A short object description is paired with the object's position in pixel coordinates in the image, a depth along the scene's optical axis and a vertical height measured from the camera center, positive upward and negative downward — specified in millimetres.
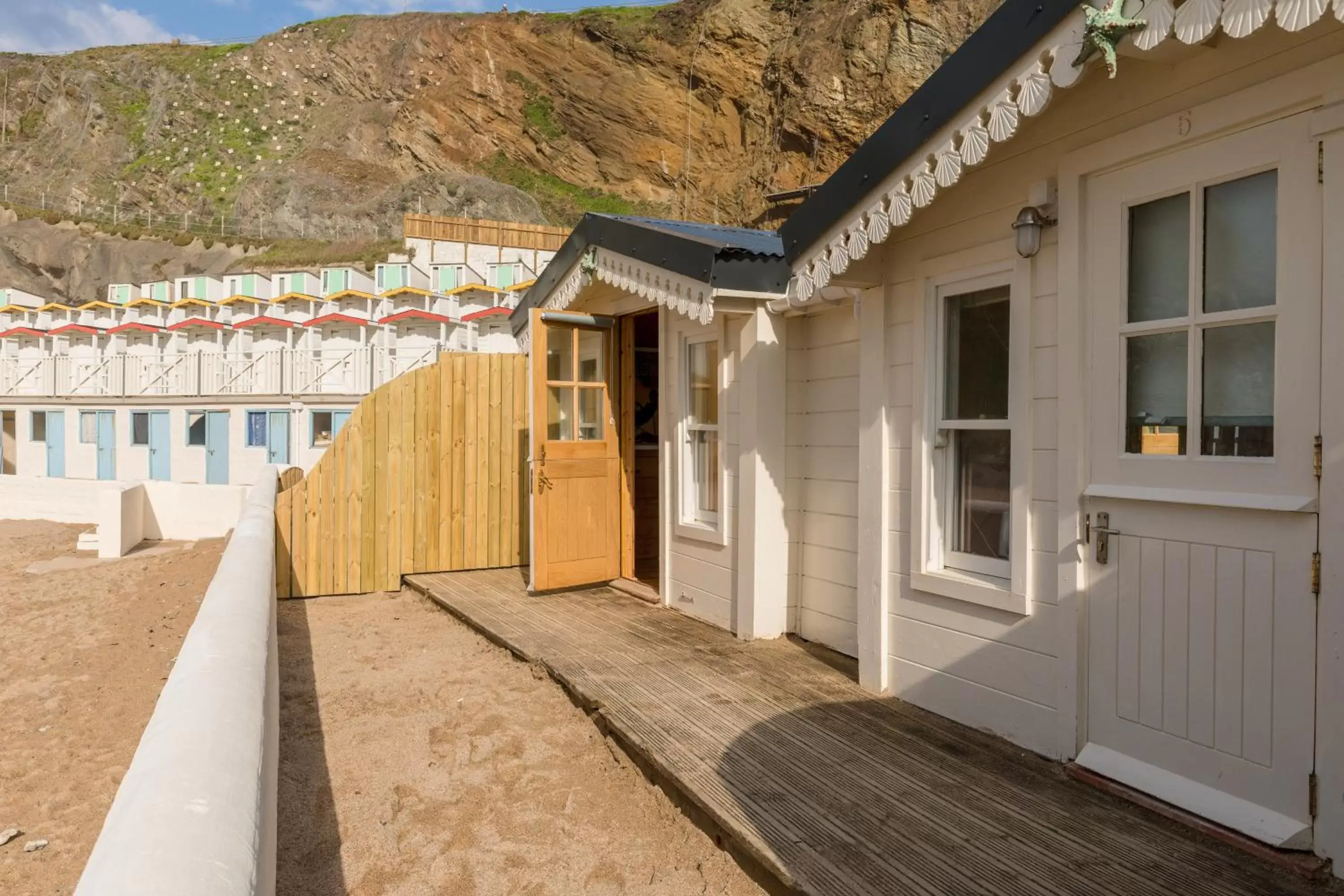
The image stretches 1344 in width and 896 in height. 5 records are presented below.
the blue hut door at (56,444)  22969 -233
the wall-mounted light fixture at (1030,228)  3279 +812
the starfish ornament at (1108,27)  2426 +1190
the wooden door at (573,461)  6500 -214
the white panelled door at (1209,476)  2490 -142
